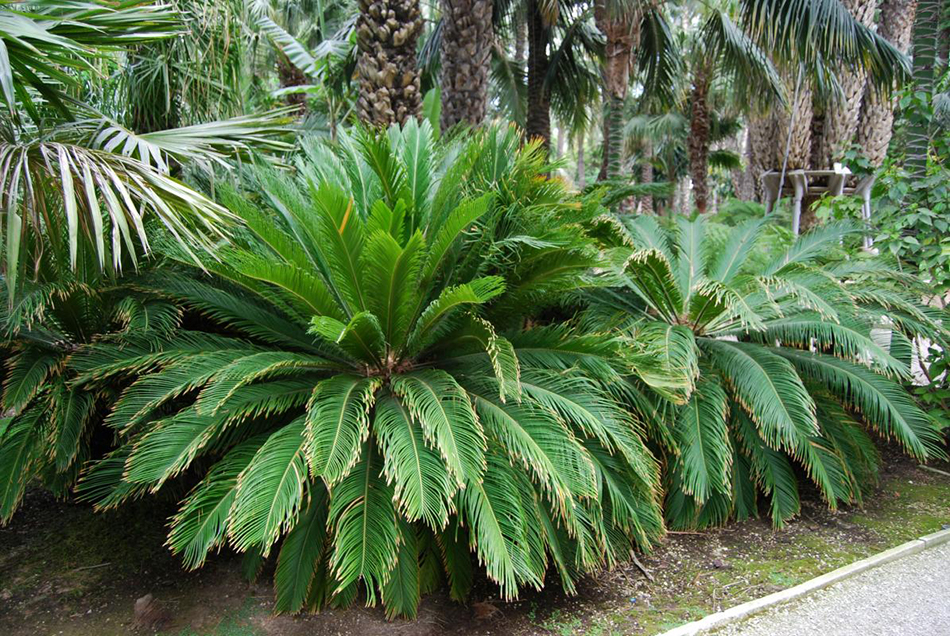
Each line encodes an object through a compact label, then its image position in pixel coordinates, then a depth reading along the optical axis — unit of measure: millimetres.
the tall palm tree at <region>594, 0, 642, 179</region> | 8172
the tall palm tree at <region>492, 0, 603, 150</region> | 8859
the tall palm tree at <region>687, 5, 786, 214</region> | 7105
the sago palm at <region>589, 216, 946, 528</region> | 3670
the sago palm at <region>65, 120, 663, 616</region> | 2689
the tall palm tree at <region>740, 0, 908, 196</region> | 5039
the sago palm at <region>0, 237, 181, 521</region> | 2955
